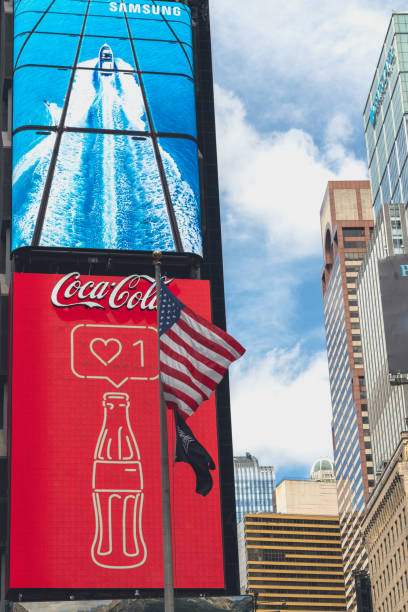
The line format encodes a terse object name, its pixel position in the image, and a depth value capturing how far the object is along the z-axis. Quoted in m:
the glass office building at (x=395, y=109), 185.62
